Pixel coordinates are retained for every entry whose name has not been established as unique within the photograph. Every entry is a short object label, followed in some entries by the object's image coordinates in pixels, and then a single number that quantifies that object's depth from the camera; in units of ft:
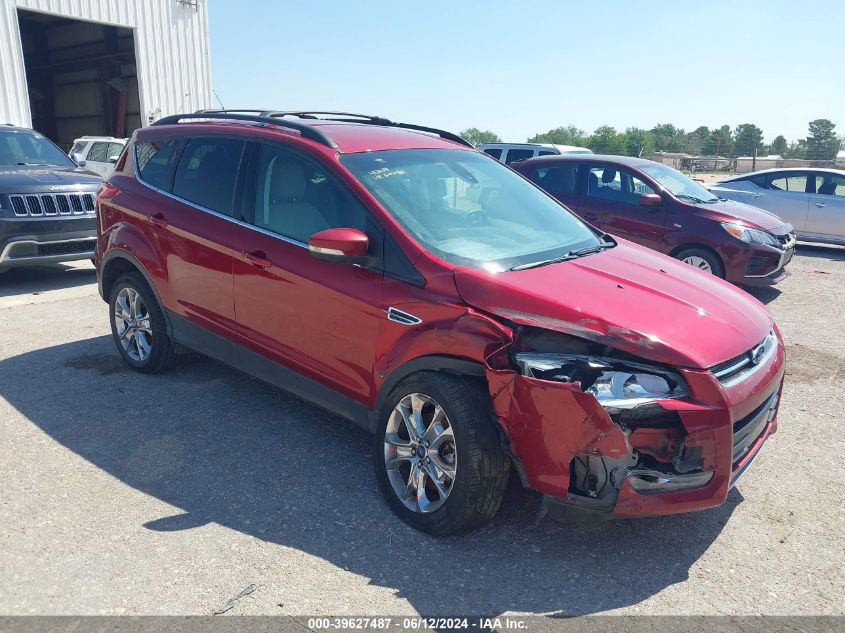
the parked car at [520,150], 46.24
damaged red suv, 9.22
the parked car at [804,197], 39.65
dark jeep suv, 26.03
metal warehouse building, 51.52
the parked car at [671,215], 26.86
